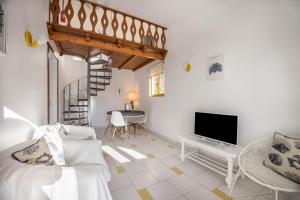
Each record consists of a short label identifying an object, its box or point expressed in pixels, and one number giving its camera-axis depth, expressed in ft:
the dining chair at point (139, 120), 14.62
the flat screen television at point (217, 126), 6.90
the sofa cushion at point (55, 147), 4.26
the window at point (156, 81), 14.14
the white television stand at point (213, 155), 6.15
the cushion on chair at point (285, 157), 4.42
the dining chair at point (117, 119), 12.62
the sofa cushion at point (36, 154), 3.68
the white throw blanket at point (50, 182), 2.84
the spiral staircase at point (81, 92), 15.57
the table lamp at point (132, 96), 19.39
